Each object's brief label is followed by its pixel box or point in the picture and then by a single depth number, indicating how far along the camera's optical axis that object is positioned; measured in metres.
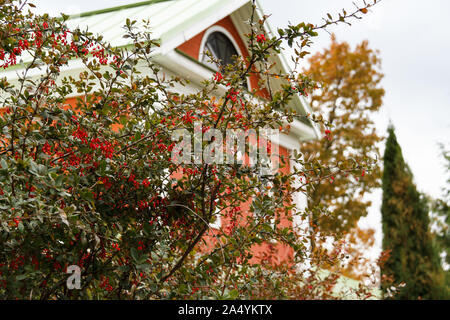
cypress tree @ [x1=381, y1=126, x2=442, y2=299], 10.32
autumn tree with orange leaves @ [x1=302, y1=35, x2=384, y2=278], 17.23
